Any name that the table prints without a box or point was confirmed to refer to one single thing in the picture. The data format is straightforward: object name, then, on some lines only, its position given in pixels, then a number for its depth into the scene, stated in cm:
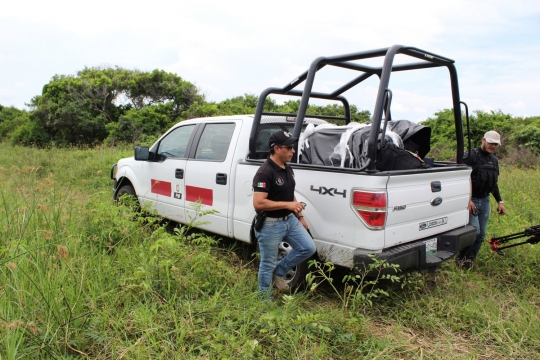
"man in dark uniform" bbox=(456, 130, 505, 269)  463
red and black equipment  382
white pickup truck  326
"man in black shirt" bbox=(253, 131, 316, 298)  331
